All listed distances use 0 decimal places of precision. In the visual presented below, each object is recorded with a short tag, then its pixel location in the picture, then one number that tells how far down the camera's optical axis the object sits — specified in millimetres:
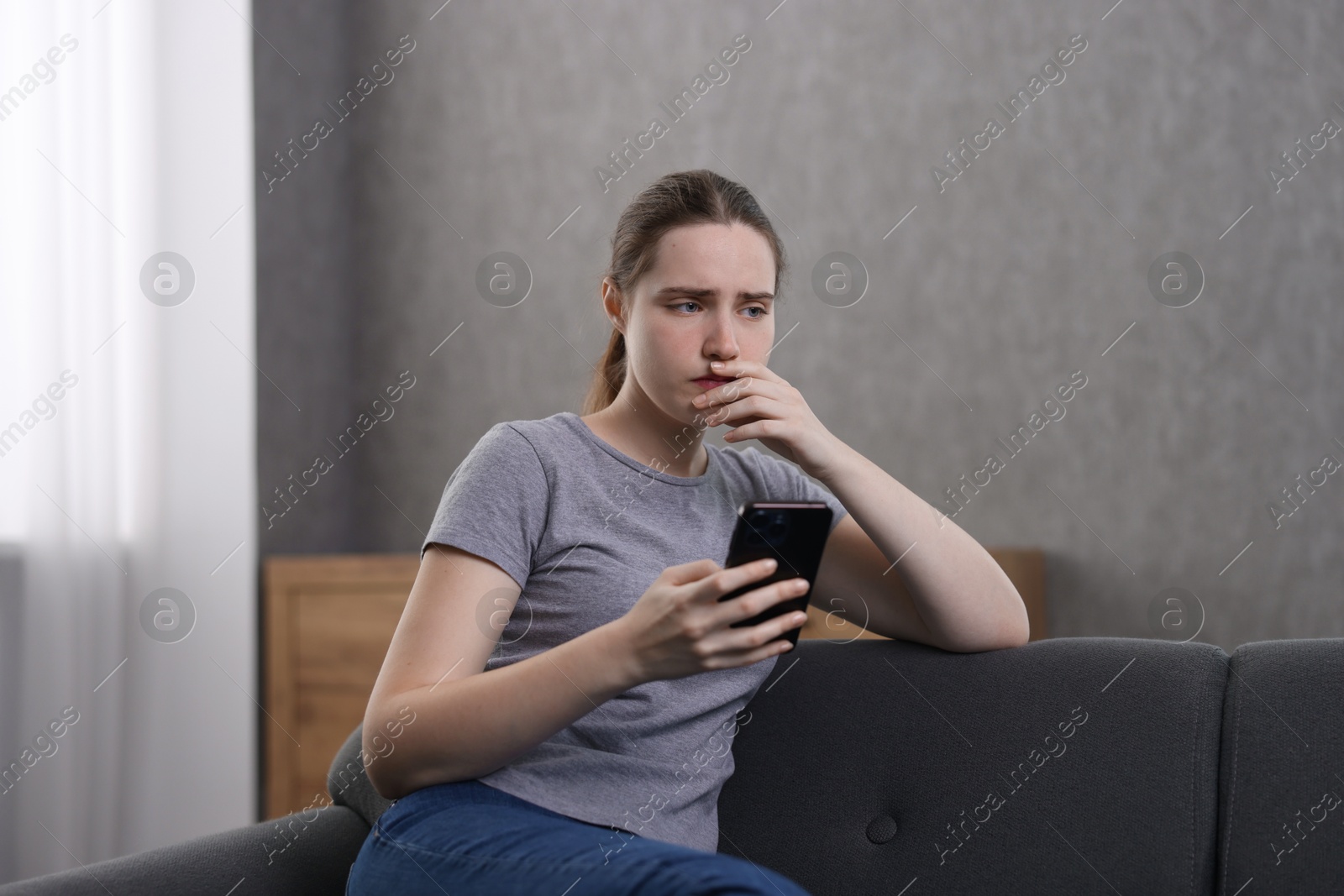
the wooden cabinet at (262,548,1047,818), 4173
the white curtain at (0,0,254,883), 3929
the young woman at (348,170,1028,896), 2732
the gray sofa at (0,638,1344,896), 2825
